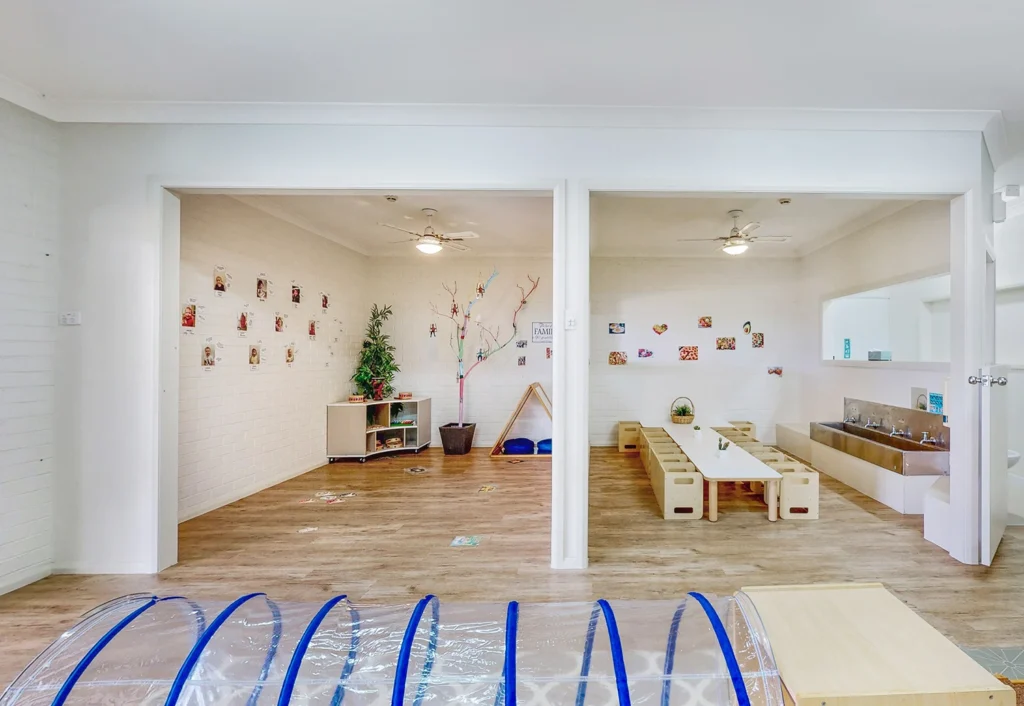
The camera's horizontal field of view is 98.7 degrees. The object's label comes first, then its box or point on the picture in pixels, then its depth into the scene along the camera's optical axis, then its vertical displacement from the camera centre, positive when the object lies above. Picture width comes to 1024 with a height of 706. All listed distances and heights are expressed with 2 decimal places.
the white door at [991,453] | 2.55 -0.56
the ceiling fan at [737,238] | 4.34 +1.18
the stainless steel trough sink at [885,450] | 3.50 -0.81
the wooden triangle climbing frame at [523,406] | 5.48 -0.64
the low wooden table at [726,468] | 3.24 -0.87
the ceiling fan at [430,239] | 4.28 +1.15
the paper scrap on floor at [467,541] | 2.86 -1.22
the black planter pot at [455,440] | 5.50 -1.05
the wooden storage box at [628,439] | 5.66 -1.06
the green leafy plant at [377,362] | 5.54 -0.08
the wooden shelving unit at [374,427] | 5.10 -0.87
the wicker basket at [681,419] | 5.84 -0.84
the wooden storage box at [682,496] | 3.34 -1.06
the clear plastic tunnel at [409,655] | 0.89 -0.66
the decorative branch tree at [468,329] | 5.93 +0.36
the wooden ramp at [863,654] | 0.83 -0.63
